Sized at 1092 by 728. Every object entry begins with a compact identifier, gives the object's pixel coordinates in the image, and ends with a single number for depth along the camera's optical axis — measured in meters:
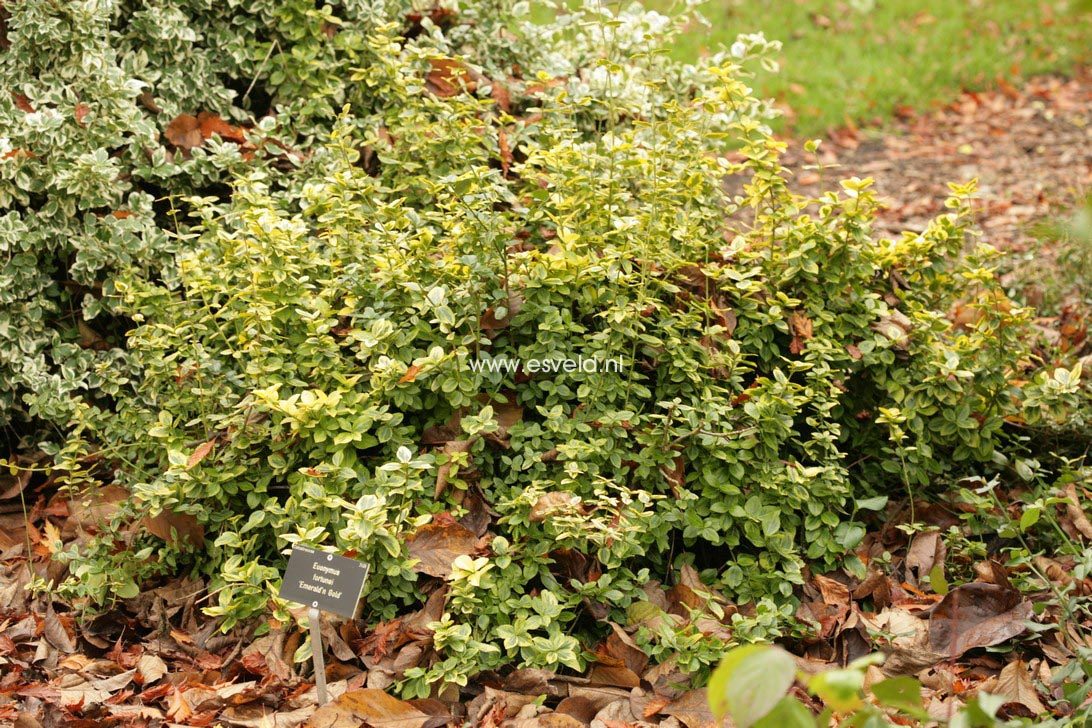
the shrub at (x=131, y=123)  3.32
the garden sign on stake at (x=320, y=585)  2.27
